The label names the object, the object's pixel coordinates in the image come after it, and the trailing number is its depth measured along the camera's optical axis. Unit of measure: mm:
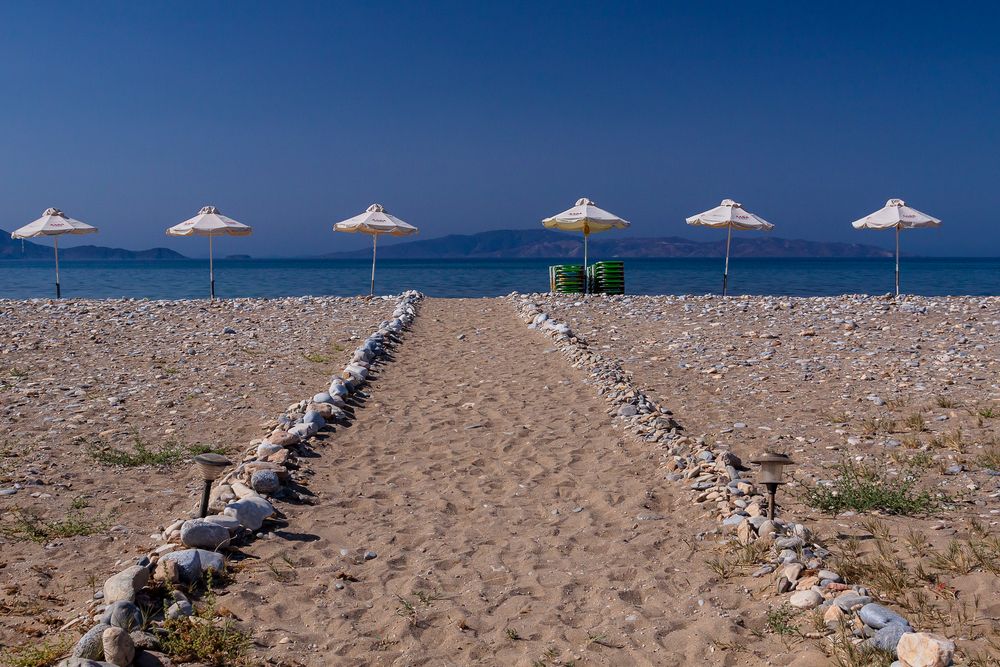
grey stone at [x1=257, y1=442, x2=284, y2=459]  6352
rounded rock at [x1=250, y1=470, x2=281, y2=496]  5516
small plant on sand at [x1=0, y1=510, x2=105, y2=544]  4820
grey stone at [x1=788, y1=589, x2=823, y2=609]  3795
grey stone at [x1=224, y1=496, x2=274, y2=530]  4875
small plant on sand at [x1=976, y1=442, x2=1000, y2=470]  5730
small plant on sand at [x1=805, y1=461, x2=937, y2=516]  5055
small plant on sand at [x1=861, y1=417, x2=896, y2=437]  6820
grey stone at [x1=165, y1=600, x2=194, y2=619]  3658
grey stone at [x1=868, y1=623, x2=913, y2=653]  3246
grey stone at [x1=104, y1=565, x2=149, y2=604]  3727
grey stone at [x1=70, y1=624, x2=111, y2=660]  3217
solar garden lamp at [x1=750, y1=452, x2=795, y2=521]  4652
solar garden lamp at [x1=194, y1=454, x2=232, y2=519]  4723
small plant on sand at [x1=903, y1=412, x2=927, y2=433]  6812
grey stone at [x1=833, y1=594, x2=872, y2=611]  3633
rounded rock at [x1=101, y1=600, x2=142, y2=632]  3494
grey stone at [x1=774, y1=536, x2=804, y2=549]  4387
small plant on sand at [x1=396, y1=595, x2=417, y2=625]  3887
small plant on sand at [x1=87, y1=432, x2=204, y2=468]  6368
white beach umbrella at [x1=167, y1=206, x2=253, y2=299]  22047
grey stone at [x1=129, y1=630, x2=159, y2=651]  3387
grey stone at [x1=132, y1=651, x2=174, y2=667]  3307
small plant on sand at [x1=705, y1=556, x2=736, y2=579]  4344
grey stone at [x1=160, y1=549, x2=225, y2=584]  4059
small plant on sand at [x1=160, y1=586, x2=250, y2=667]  3383
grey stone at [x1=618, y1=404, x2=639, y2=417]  7738
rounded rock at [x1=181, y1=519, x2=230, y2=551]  4434
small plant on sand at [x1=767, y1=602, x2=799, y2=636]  3638
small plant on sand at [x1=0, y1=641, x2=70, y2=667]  3227
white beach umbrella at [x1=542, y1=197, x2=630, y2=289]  23156
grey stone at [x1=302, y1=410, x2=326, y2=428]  7309
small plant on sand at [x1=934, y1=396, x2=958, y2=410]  7426
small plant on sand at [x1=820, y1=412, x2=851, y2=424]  7223
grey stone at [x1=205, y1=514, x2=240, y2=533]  4660
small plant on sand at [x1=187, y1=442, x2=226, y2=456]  6770
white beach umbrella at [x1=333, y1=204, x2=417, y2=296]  23203
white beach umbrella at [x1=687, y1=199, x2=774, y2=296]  23031
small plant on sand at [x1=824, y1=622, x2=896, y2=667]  3197
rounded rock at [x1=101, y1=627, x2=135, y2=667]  3180
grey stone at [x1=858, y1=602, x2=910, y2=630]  3375
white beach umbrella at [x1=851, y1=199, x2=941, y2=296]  22141
